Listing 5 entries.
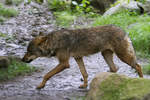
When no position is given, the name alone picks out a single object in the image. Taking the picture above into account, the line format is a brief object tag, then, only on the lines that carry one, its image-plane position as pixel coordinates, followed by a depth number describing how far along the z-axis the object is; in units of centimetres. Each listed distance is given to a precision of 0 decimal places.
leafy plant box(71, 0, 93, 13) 2966
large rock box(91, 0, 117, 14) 3250
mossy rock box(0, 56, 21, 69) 1330
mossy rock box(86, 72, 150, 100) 762
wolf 1162
